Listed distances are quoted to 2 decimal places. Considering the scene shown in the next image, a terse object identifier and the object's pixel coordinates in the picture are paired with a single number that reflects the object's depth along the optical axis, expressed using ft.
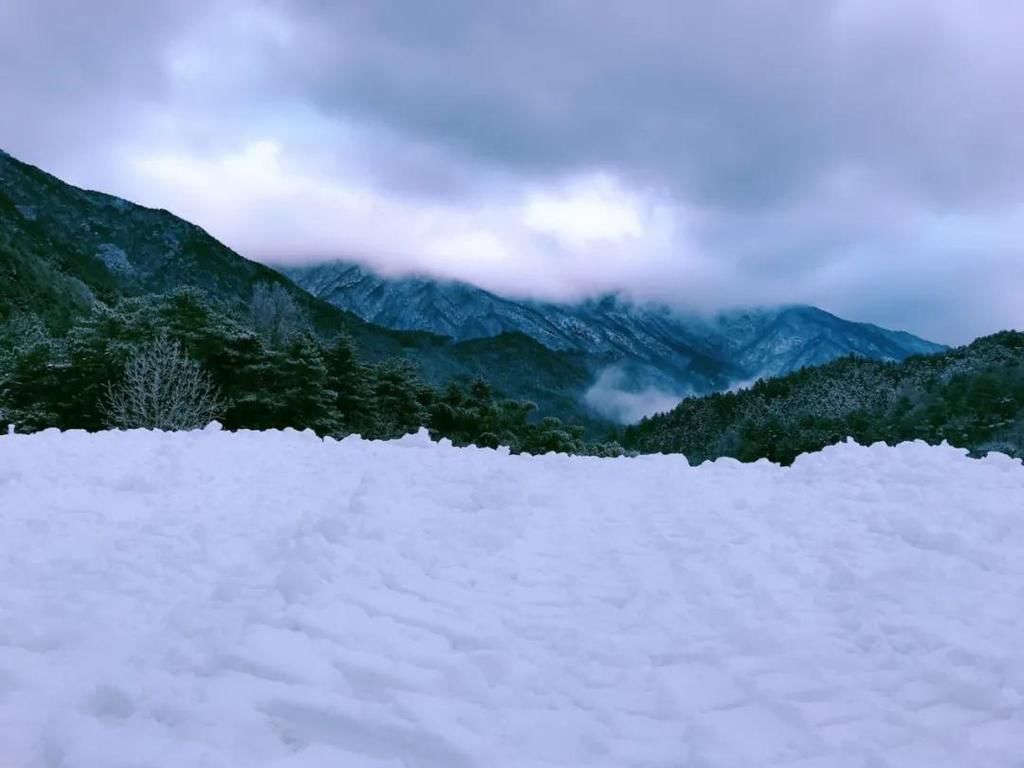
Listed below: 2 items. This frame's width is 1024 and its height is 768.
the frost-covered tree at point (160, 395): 82.43
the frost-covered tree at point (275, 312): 174.04
